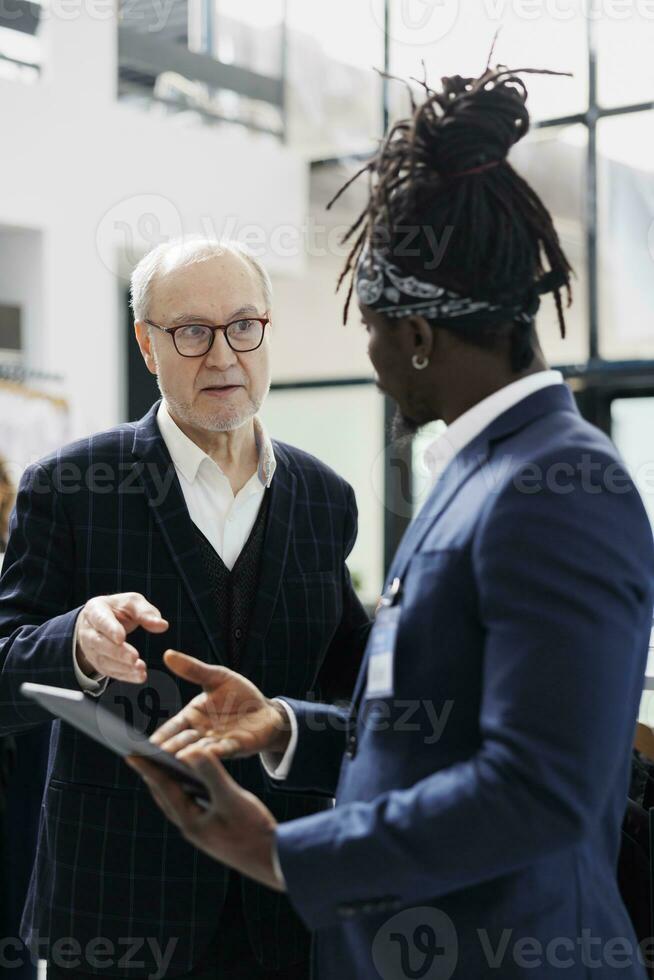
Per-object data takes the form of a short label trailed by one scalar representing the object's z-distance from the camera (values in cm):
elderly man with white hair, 158
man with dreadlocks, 94
